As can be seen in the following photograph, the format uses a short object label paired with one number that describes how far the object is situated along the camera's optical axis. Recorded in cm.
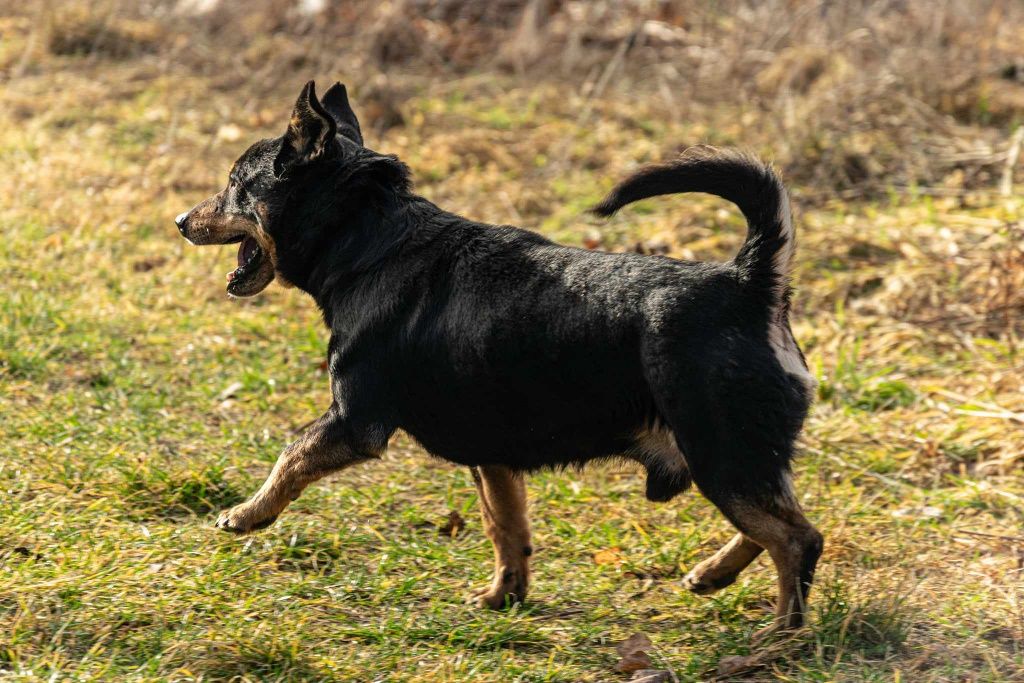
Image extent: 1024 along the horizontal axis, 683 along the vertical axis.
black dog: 745
